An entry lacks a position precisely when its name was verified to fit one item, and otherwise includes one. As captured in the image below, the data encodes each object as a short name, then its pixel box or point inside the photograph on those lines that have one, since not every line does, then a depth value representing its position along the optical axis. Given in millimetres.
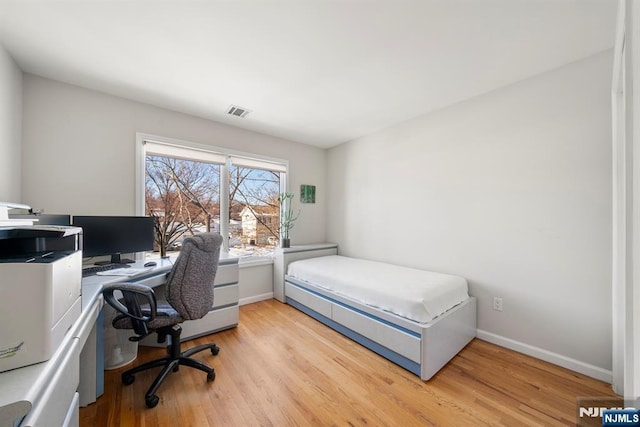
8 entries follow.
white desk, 613
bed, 1871
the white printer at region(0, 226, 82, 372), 742
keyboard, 1910
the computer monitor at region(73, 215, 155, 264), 2061
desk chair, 1579
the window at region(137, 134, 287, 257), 2748
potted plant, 3779
